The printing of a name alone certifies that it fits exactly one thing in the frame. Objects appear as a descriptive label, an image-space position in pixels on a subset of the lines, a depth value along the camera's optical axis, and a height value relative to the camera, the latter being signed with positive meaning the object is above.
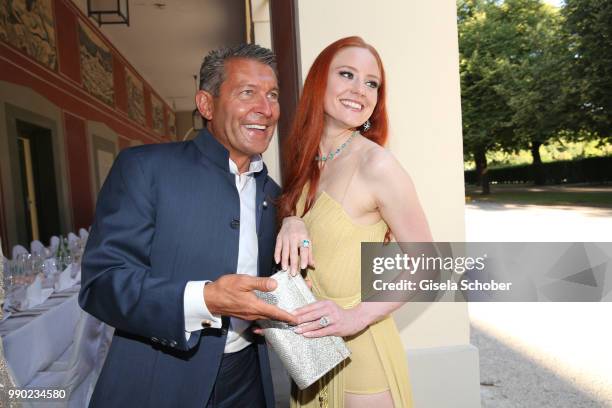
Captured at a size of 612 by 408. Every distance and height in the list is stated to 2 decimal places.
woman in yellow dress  1.64 -0.18
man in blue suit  1.27 -0.22
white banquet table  2.90 -1.00
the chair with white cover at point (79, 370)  3.03 -1.22
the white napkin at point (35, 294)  3.70 -0.85
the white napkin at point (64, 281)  4.32 -0.88
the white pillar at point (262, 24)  5.86 +1.91
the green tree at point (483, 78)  27.08 +4.85
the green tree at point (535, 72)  23.06 +4.40
